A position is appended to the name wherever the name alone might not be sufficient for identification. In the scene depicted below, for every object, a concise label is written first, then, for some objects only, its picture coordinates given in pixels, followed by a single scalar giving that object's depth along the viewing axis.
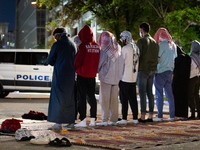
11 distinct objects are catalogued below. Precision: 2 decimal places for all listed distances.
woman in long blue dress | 14.11
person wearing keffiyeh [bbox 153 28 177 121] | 17.69
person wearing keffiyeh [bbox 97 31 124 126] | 15.77
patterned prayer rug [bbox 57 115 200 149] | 11.04
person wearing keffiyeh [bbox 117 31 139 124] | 16.33
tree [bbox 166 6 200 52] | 33.78
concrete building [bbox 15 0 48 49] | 172.05
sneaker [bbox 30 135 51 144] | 10.95
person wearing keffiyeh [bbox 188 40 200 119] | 19.05
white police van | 30.78
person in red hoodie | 15.10
